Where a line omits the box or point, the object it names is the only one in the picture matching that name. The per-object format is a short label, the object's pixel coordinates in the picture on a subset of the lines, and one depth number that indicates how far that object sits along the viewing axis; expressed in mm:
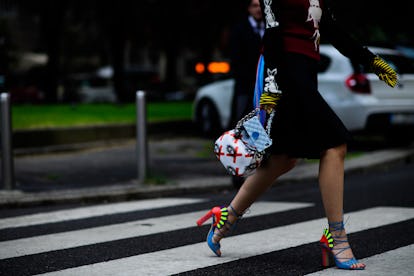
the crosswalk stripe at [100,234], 8478
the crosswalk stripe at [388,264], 6885
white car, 19145
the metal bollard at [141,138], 13975
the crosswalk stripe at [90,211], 10529
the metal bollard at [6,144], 12777
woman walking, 7108
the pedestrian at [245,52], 12733
